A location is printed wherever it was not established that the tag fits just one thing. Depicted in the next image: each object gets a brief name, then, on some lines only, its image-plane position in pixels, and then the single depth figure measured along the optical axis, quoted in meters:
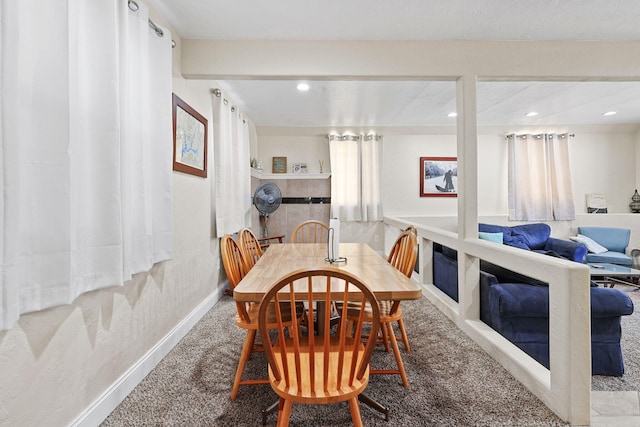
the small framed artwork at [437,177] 5.12
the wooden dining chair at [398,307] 1.70
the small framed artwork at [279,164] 5.00
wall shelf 4.92
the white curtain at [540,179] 4.86
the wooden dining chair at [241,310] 1.59
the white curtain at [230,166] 3.00
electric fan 4.16
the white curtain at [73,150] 0.93
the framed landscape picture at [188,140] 2.19
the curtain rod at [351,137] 4.90
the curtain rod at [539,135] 4.94
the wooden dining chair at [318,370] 1.02
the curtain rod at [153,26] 1.59
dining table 1.30
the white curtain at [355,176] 4.92
